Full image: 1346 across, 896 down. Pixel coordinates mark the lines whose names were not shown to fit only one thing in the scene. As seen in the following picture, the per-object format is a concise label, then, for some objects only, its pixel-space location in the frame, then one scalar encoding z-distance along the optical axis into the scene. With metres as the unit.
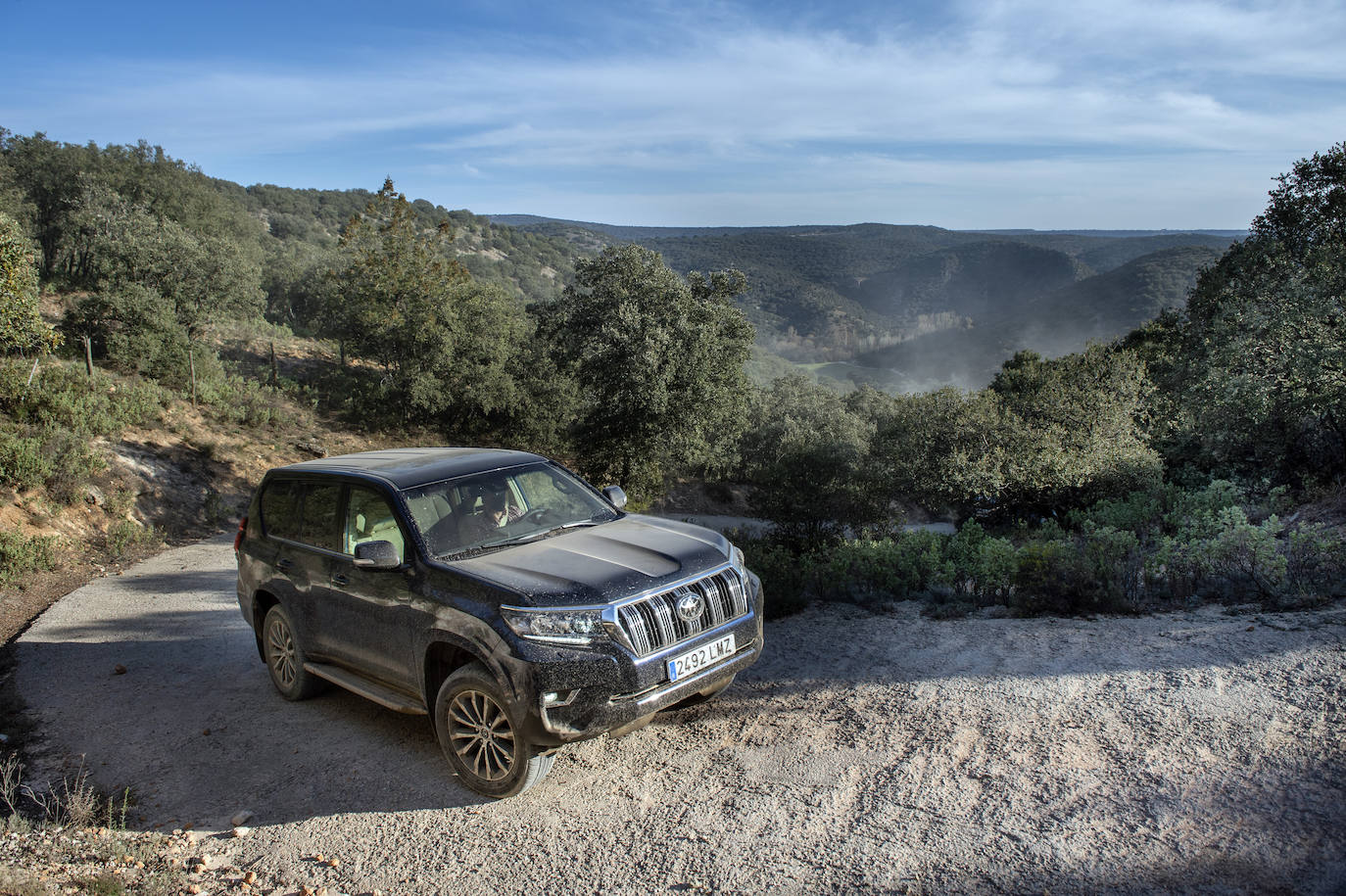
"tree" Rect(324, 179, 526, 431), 28.80
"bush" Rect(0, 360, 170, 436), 13.12
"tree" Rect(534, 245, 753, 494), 20.67
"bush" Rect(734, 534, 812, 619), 7.36
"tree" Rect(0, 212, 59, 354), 11.80
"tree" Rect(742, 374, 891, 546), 16.72
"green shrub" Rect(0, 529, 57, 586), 9.64
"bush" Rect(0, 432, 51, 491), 11.20
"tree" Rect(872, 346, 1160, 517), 18.89
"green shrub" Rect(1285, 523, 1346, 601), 5.96
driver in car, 4.82
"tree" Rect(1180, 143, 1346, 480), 13.69
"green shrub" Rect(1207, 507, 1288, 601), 6.11
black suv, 3.99
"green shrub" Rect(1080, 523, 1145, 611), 6.35
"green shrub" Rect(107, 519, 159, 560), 11.52
